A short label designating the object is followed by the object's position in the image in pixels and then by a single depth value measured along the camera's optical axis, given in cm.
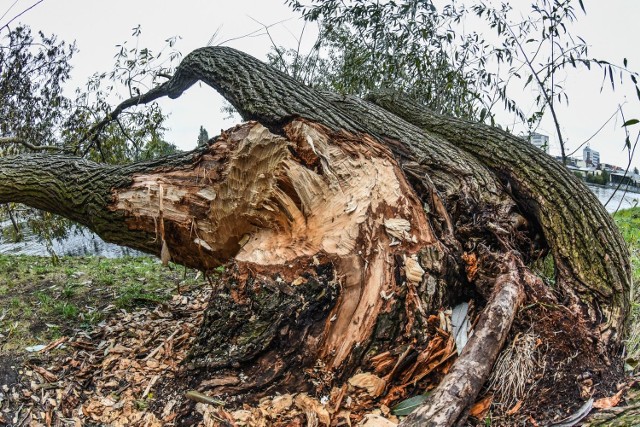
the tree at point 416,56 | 512
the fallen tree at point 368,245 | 204
